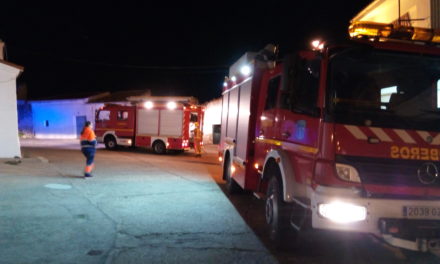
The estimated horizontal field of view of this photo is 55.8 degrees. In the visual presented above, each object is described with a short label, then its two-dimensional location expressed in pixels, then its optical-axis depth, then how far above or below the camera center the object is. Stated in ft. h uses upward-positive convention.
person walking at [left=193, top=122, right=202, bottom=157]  61.62 -1.66
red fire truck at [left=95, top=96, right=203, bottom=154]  66.54 +0.34
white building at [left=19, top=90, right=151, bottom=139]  105.81 +1.69
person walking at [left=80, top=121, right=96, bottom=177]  37.09 -2.12
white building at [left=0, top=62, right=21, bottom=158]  47.55 +0.42
